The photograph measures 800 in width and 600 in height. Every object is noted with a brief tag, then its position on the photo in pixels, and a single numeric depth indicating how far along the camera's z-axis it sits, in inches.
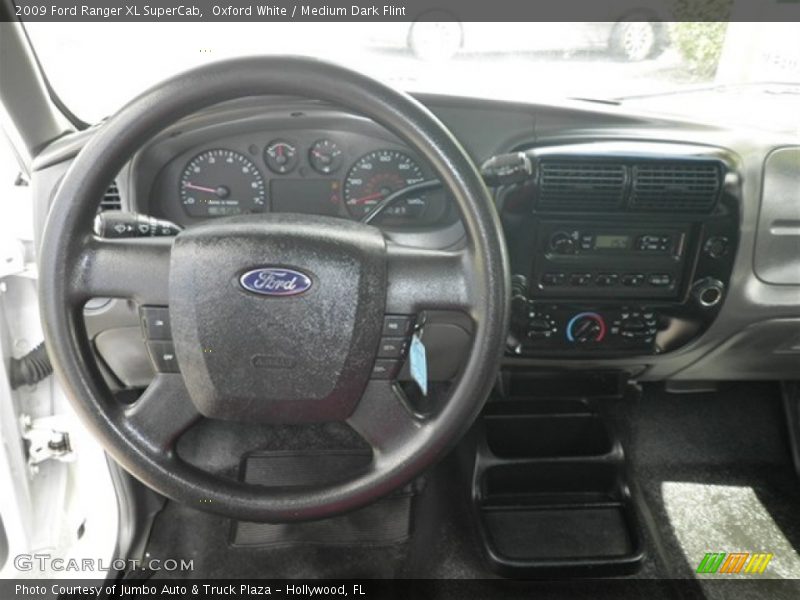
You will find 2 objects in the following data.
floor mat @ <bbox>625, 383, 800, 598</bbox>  60.9
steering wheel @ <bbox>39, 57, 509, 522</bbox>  29.4
